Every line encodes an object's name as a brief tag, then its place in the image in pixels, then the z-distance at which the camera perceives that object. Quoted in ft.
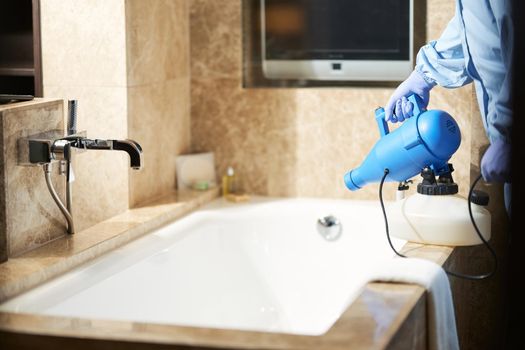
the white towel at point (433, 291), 6.88
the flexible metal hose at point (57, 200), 7.95
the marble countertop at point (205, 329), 5.60
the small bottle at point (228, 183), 10.84
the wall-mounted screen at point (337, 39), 10.12
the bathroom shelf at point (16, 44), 9.95
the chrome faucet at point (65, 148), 7.73
